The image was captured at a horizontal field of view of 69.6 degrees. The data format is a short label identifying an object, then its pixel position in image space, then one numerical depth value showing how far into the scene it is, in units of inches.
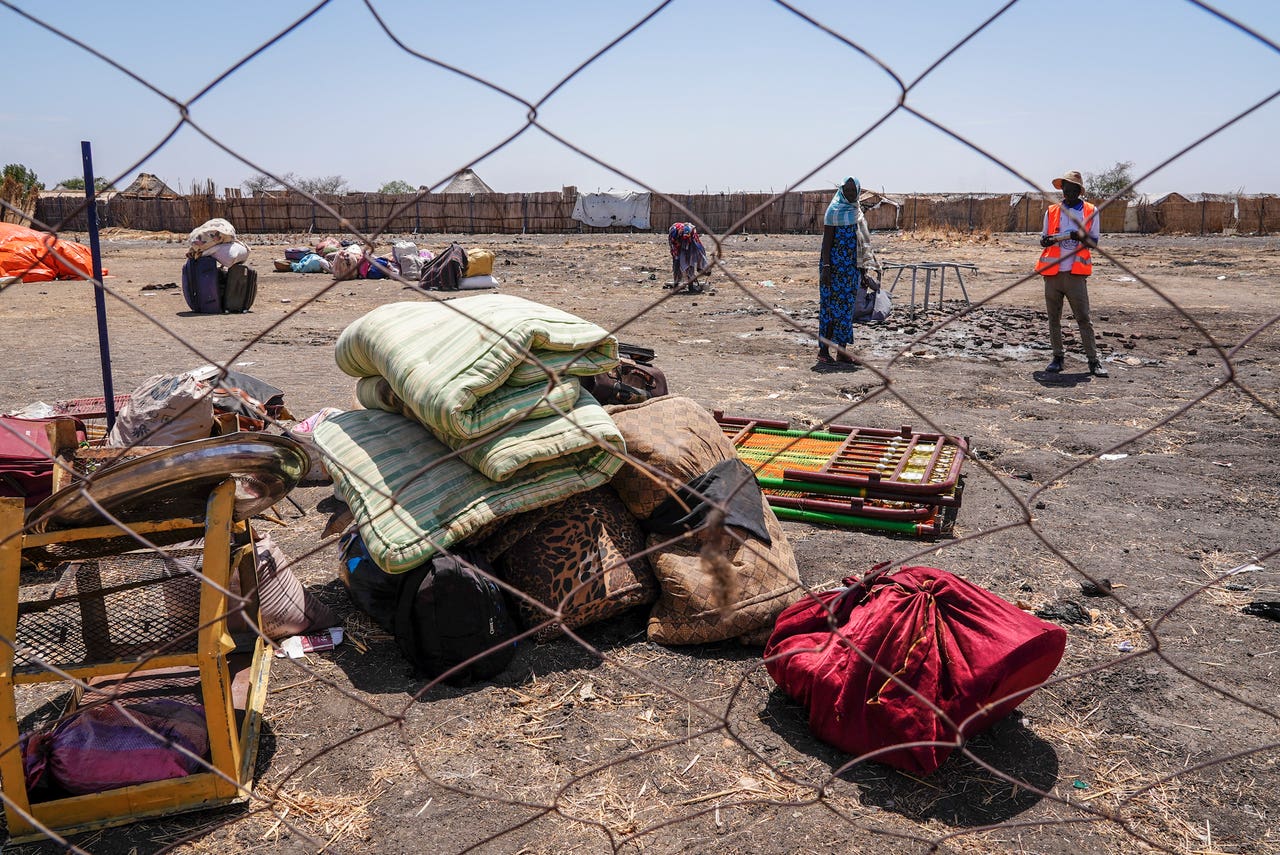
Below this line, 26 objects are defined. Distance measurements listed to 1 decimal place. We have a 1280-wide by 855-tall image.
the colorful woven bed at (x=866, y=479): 156.5
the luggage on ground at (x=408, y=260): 552.4
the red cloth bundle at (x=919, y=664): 89.3
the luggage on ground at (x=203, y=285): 426.3
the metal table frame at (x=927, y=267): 403.9
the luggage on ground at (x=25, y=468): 132.8
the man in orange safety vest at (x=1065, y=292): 287.1
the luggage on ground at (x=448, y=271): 524.4
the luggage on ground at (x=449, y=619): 106.4
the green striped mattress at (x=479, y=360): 111.6
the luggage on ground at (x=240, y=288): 428.1
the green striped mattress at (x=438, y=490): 109.1
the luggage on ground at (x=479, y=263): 542.3
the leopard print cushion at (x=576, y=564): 115.5
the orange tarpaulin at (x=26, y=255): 517.3
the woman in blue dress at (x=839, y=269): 308.3
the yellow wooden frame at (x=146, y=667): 74.1
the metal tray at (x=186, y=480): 71.8
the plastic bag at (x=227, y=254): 421.7
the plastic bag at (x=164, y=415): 155.2
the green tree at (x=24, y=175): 976.6
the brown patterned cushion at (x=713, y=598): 115.3
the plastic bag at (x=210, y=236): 414.9
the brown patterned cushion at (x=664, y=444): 124.9
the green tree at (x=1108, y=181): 1469.0
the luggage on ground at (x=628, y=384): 163.8
